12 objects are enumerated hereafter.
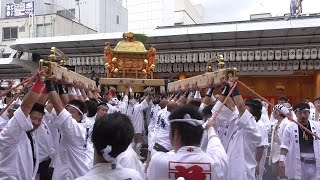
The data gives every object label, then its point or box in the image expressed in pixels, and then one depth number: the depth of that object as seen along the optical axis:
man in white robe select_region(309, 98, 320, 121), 4.95
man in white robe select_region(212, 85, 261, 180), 2.59
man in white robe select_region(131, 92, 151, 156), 6.09
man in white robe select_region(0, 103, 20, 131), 3.00
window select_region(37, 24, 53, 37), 16.58
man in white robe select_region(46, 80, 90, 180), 2.40
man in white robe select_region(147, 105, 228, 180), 1.62
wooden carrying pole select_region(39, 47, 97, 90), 2.19
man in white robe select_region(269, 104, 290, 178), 4.71
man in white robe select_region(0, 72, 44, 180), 1.91
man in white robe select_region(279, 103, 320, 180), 3.20
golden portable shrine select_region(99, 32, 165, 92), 6.79
